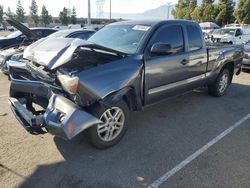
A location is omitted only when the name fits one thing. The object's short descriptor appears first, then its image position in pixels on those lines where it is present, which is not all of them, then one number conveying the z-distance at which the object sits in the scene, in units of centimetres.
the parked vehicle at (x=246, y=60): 696
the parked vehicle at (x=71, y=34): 561
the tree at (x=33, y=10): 5888
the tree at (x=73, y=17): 6057
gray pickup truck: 231
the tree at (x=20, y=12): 5633
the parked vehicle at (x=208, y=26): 2353
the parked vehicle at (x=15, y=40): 334
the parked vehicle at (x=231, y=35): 1313
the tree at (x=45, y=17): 5756
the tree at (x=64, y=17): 5691
